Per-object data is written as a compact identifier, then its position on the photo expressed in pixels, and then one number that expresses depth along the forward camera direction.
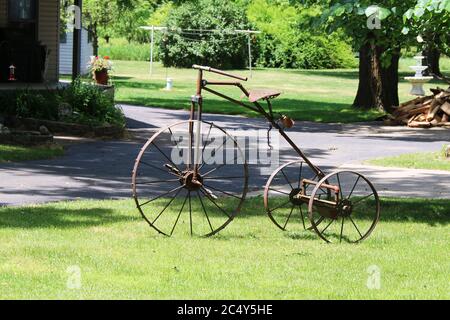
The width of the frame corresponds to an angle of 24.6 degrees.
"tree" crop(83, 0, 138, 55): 44.88
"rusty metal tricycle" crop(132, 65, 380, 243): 8.98
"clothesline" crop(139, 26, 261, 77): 53.19
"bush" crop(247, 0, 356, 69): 54.44
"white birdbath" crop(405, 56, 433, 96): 30.47
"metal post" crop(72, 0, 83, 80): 22.27
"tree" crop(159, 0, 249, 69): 53.19
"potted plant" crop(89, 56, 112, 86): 24.38
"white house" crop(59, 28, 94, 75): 45.00
